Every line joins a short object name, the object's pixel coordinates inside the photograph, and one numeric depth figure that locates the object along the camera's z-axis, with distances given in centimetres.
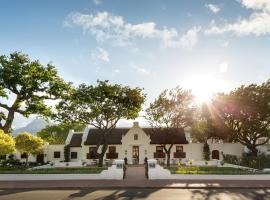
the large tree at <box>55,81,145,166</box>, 2513
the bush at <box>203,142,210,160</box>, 3171
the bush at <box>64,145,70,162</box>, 3231
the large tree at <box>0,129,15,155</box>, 1849
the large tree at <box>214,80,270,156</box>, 2575
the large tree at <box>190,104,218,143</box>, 2869
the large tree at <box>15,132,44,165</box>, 2332
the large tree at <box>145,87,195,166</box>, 2663
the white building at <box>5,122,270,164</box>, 3143
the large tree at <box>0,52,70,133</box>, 2195
